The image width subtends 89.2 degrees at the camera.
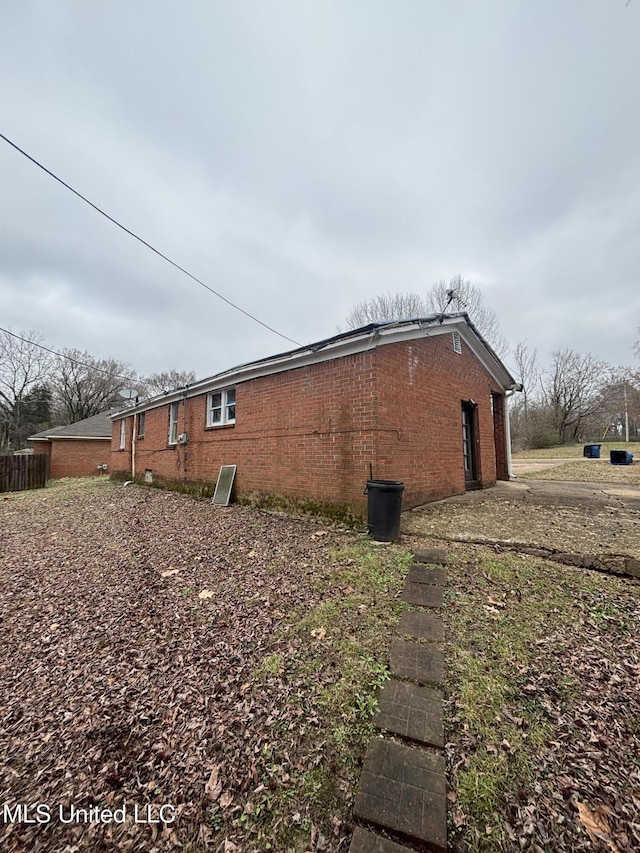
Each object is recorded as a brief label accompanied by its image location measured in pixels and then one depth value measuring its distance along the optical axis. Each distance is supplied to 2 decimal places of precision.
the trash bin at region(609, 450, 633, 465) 14.28
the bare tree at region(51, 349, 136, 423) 29.36
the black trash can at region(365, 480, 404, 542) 4.45
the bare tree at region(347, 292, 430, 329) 20.20
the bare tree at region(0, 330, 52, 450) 26.94
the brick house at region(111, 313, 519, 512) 5.40
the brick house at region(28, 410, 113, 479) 19.70
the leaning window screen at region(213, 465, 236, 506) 7.76
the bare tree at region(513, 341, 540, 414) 32.62
